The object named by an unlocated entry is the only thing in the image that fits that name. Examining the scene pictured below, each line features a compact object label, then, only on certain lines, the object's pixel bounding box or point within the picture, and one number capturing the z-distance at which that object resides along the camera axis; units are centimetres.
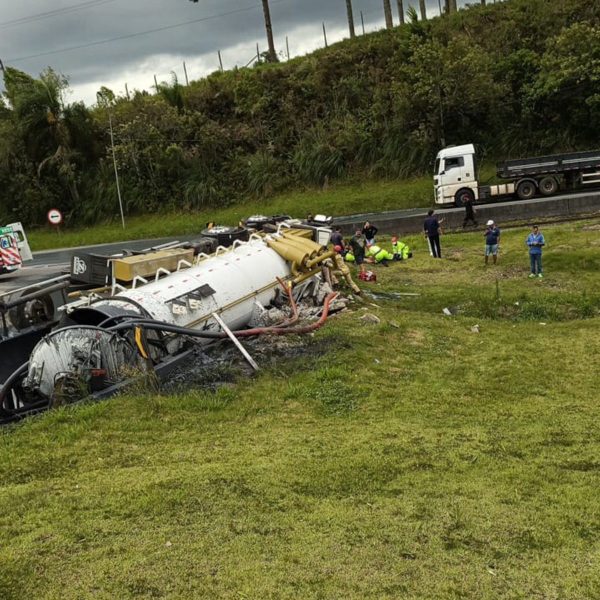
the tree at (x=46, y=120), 3853
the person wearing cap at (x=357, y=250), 1825
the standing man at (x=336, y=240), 1747
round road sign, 3506
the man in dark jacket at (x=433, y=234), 1866
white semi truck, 2595
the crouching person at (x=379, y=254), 1931
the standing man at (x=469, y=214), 2275
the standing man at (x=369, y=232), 2019
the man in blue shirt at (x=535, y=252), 1502
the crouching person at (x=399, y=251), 1973
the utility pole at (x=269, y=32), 4238
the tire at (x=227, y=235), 1742
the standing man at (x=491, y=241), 1684
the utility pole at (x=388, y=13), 4134
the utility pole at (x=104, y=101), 4009
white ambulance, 2255
